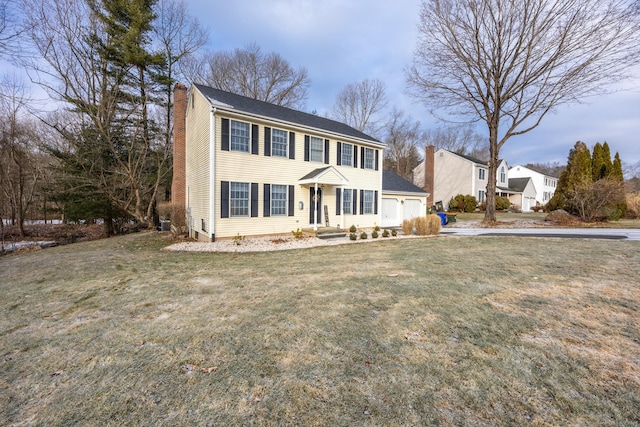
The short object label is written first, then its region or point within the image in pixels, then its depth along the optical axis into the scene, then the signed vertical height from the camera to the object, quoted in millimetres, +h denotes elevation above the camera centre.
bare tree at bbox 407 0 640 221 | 14828 +9055
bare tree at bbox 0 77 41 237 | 14327 +3434
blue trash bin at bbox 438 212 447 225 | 18766 -414
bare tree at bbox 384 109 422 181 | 38719 +9131
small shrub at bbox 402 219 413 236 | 13508 -773
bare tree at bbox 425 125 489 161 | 45281 +11419
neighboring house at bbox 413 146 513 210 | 31000 +3902
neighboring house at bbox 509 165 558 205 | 43688 +4783
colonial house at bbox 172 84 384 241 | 11641 +1991
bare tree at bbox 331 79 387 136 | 31875 +12501
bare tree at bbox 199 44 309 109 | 26125 +13050
